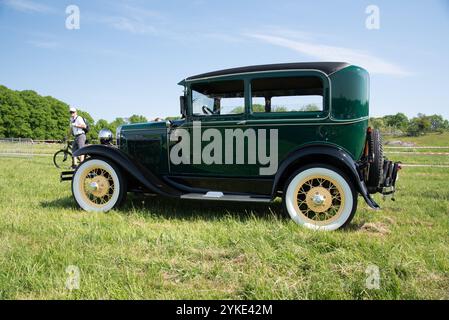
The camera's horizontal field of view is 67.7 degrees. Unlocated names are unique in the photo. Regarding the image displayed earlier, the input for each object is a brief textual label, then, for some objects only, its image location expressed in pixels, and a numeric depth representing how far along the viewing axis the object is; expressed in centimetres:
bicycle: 1128
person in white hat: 924
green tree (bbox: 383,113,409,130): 8812
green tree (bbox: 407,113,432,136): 8006
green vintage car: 388
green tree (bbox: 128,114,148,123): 7926
